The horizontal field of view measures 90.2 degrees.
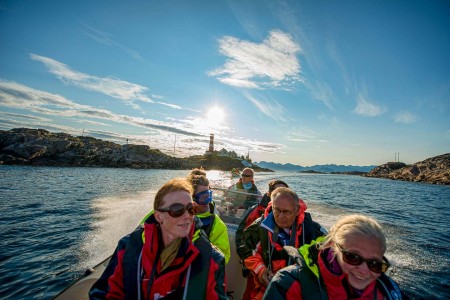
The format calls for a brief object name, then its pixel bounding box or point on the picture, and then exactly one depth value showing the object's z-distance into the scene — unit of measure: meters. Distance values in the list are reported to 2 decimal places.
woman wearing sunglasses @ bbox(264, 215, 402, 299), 1.59
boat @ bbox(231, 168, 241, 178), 10.83
